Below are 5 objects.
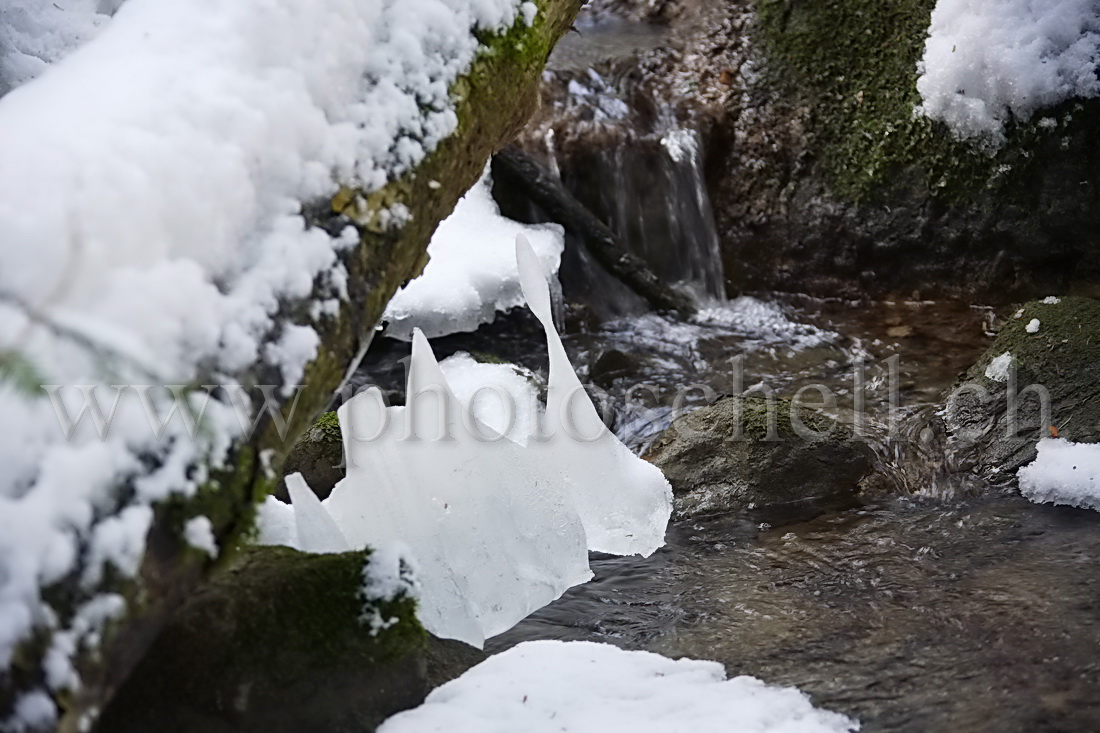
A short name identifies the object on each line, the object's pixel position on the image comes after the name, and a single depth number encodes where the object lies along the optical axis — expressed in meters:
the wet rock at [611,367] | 6.22
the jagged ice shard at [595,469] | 3.14
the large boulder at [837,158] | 6.44
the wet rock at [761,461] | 4.25
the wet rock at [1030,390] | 4.25
